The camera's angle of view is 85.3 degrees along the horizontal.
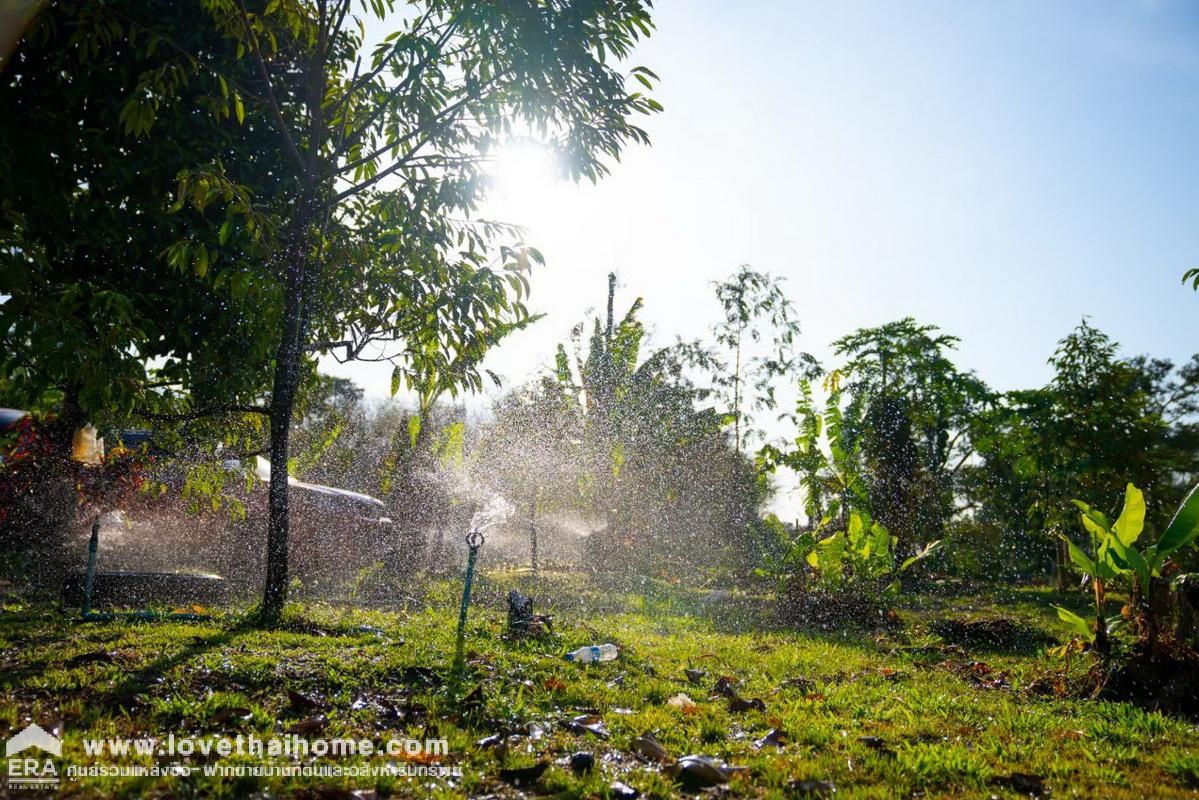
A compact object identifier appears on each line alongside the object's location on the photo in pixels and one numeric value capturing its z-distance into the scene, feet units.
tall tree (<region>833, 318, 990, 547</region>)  51.96
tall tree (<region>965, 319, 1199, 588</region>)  43.73
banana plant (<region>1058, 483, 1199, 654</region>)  16.08
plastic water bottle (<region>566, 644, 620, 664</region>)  17.95
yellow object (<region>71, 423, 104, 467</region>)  28.78
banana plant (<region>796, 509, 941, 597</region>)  31.63
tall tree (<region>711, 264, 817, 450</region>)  78.59
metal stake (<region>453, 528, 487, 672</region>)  16.84
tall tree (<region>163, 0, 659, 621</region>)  19.88
